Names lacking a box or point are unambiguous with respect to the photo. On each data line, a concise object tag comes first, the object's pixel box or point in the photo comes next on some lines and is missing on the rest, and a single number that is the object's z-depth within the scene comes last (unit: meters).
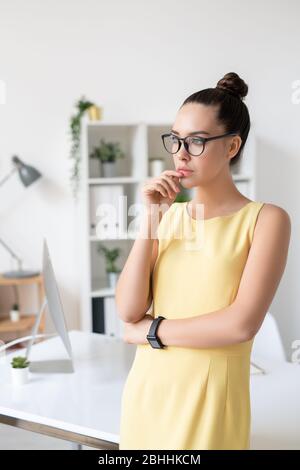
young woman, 1.01
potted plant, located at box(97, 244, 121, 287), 3.39
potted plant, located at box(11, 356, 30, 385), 1.64
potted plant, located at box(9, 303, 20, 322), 3.45
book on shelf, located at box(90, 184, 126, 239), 3.29
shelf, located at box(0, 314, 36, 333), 3.32
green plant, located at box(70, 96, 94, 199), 3.35
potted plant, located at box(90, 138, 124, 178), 3.35
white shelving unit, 3.28
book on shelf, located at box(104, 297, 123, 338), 3.36
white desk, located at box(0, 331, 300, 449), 1.34
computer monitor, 1.68
